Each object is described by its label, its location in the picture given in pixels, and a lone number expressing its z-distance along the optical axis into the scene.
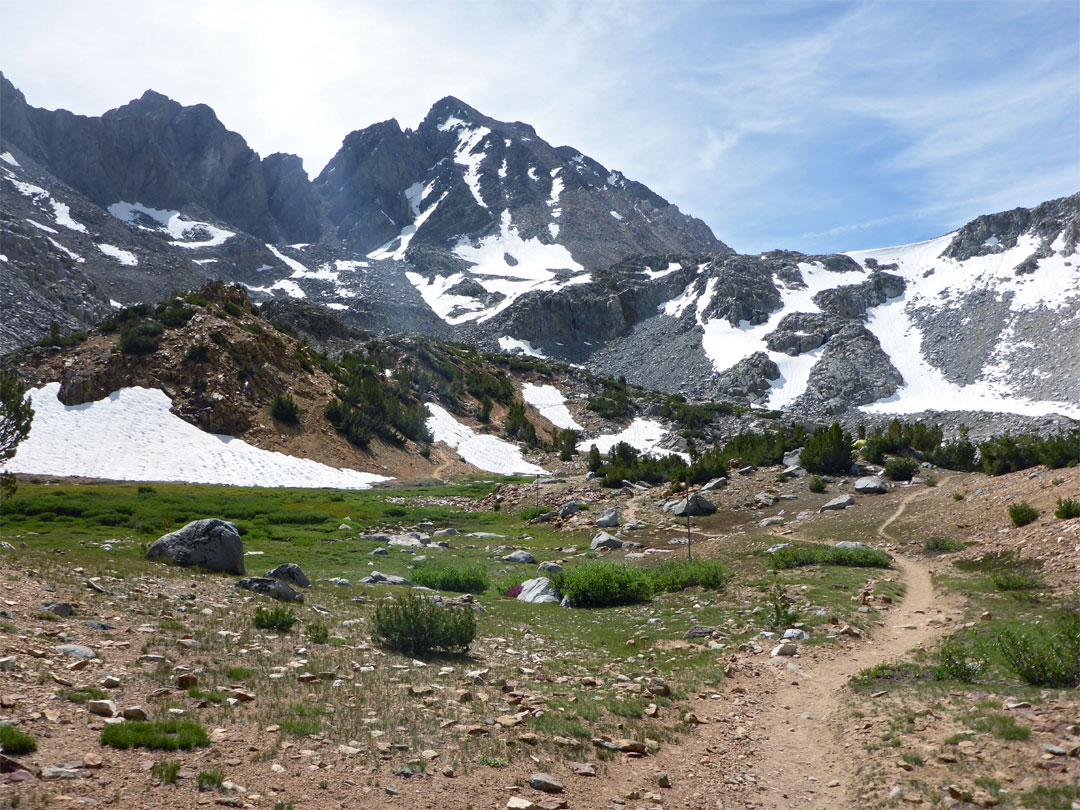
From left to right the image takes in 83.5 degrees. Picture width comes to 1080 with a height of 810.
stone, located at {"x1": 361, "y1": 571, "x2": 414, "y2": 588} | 19.31
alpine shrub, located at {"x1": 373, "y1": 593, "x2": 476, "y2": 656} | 11.73
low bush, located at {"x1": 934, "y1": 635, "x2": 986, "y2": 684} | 9.81
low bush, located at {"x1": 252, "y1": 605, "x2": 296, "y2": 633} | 11.45
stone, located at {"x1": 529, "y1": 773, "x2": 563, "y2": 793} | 6.86
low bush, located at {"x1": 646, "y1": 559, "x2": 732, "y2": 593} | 19.02
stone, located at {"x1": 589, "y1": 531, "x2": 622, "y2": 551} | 28.20
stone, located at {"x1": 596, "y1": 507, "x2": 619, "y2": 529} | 32.81
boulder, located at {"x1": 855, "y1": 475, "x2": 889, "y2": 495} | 32.44
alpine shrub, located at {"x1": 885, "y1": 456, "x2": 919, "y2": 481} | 34.22
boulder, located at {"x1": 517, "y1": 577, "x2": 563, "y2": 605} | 19.06
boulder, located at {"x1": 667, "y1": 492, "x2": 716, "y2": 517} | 33.19
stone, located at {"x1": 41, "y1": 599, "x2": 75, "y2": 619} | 10.07
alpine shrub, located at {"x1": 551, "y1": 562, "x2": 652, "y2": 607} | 18.55
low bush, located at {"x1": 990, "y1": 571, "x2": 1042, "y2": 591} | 14.96
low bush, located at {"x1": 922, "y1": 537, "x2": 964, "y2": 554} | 20.86
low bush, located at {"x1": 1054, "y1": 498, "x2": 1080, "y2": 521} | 17.78
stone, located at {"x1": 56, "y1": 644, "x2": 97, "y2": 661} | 8.45
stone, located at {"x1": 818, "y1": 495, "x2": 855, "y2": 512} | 30.37
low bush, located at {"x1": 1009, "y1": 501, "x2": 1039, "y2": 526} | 19.70
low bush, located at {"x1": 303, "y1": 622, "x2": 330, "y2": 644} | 11.15
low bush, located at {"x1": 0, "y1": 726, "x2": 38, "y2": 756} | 5.75
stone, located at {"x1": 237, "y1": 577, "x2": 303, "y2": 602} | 14.73
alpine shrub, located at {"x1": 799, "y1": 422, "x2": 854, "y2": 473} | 37.19
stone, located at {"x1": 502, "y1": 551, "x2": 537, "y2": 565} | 25.52
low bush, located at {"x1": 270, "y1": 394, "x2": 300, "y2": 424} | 56.12
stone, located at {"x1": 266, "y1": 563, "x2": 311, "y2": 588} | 16.48
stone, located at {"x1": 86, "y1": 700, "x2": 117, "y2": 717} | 6.89
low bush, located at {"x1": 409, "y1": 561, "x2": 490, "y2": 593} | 20.03
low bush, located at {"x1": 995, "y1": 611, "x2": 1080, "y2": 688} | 8.74
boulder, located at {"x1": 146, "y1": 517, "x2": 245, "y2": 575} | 16.83
